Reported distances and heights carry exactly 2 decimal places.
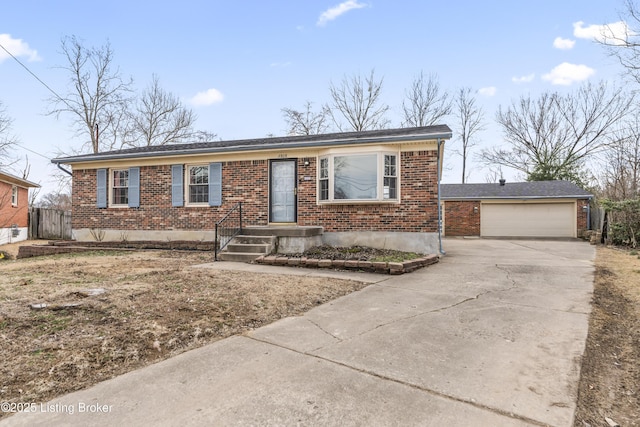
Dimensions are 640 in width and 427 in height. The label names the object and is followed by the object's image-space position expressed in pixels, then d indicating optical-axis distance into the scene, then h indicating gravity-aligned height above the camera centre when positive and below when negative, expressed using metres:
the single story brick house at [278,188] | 9.15 +0.74
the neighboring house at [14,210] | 15.93 -0.03
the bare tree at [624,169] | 17.12 +2.56
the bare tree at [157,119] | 25.34 +7.10
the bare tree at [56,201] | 29.41 +0.80
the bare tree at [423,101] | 26.23 +8.90
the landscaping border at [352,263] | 6.61 -1.08
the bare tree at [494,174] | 30.47 +3.77
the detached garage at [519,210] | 17.81 +0.22
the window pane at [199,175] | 10.90 +1.18
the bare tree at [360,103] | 25.31 +8.45
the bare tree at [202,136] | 26.72 +5.99
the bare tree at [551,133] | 24.22 +6.39
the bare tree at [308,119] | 26.34 +7.34
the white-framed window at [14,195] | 16.97 +0.73
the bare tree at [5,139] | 17.52 +3.71
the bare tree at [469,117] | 29.08 +8.58
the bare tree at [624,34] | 10.20 +5.65
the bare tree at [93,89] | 22.45 +8.34
